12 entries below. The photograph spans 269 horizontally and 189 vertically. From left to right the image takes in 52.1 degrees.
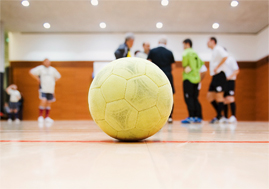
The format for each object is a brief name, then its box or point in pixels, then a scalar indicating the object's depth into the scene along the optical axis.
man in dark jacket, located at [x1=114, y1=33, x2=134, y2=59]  4.44
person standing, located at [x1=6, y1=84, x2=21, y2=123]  9.38
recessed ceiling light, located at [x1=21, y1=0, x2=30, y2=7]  7.80
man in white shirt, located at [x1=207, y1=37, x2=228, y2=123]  5.62
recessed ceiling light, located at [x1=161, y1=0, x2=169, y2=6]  7.61
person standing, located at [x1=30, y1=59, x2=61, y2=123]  6.96
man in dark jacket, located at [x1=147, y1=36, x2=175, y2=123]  5.18
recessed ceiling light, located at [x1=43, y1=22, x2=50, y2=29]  9.78
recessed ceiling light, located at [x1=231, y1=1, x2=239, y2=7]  7.70
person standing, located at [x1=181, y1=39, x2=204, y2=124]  5.67
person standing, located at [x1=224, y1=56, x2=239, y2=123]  6.09
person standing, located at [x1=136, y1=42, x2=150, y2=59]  6.07
